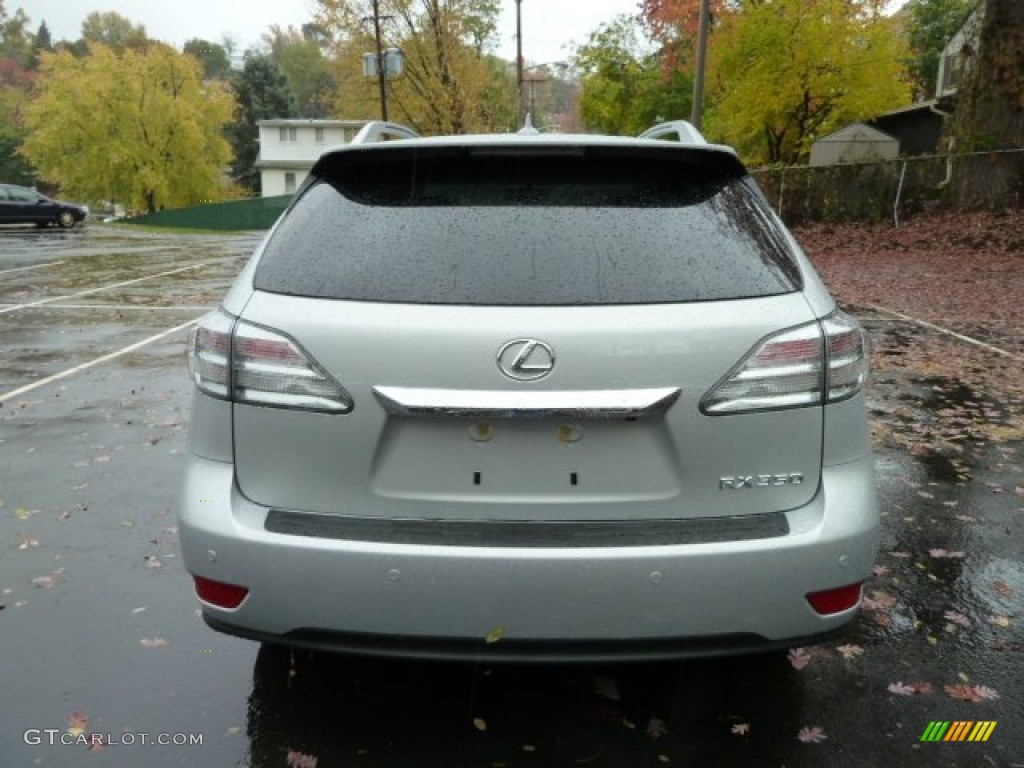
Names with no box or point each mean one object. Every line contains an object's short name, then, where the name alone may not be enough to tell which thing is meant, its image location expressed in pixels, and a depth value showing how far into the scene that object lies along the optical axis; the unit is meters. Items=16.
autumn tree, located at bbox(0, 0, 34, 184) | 83.50
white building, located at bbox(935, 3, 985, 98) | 42.81
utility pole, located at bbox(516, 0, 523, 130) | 44.88
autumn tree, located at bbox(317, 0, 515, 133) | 43.34
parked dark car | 37.62
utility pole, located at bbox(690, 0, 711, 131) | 23.25
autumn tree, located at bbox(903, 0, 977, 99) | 56.41
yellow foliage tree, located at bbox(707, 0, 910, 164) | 31.97
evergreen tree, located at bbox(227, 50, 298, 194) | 76.06
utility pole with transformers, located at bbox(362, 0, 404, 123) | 33.72
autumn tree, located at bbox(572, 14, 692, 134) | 50.00
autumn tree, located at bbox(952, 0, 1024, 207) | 20.33
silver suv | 2.23
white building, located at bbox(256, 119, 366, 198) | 71.38
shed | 36.84
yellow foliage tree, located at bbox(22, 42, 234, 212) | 52.53
